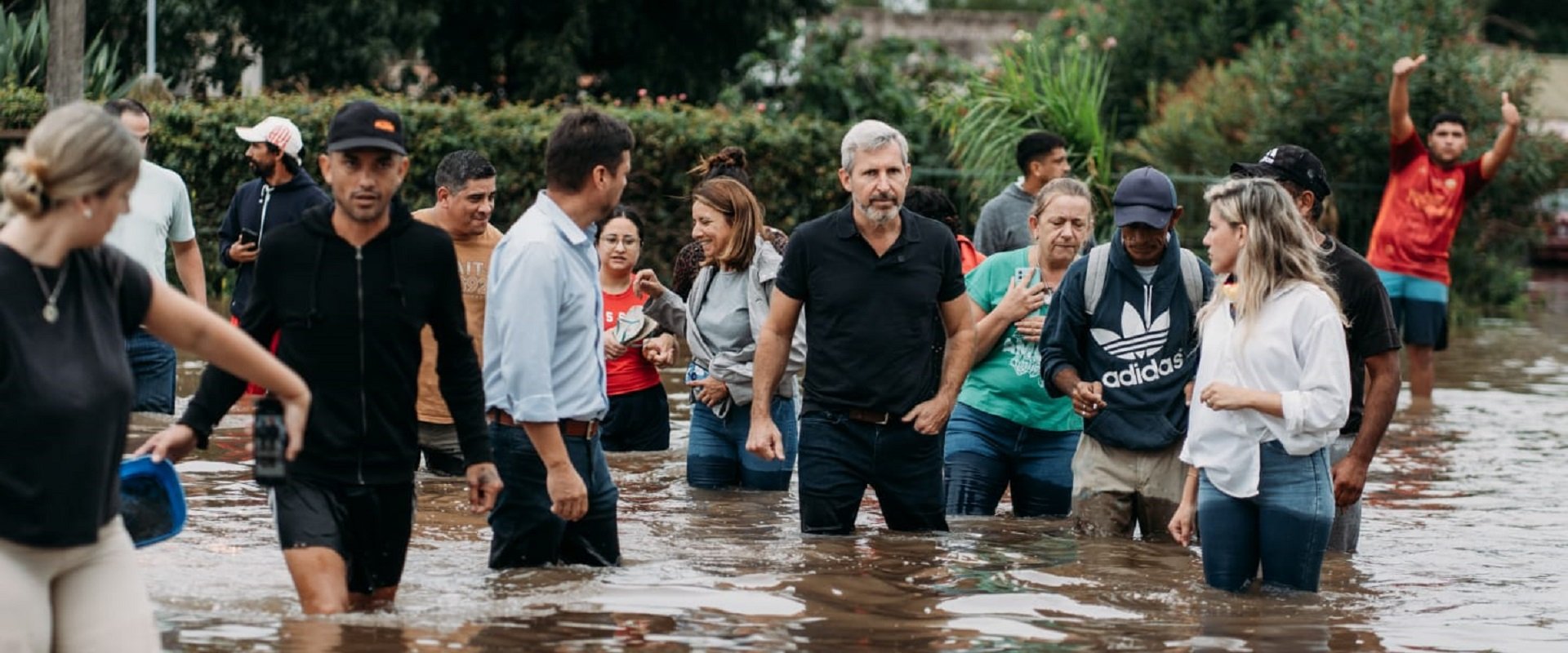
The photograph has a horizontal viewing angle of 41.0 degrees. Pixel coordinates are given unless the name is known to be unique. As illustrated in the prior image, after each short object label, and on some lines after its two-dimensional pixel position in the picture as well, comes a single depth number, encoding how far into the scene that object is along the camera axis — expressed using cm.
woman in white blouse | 697
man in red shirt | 1478
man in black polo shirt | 813
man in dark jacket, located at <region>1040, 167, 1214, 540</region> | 843
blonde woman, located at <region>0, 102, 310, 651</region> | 486
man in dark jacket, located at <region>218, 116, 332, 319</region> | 1052
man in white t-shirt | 984
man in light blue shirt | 671
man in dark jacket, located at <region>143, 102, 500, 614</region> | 627
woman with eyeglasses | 1058
